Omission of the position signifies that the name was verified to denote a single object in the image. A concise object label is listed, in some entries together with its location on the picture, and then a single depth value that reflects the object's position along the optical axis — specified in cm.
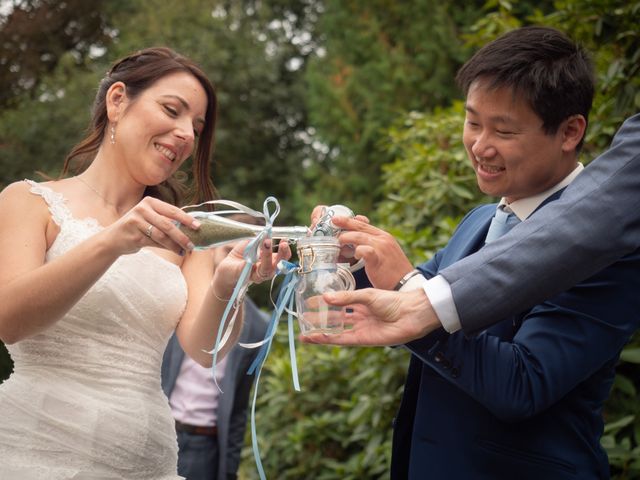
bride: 251
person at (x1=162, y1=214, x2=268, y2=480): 516
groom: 210
